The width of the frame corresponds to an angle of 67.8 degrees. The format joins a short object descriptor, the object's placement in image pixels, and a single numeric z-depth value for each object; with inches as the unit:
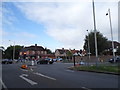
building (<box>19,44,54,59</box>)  2240.8
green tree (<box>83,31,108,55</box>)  1349.5
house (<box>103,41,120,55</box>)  1575.1
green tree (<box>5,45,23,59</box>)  2501.9
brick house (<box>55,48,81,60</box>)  2508.1
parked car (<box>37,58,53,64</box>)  957.9
